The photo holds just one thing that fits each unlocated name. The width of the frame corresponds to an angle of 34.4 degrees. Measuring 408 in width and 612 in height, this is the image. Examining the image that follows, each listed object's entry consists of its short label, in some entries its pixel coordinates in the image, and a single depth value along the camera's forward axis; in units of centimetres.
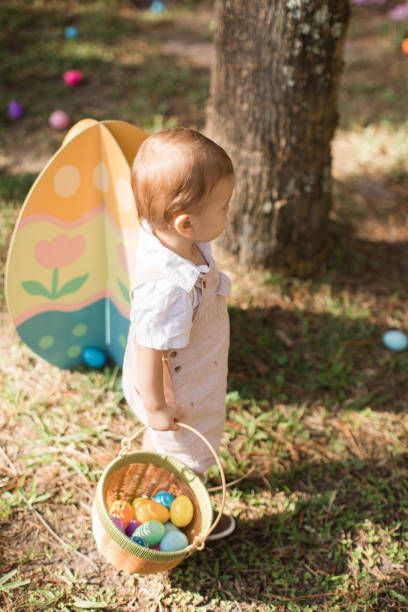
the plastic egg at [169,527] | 206
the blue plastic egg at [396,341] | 295
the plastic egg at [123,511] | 206
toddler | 155
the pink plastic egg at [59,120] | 411
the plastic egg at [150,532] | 199
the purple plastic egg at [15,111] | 420
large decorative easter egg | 222
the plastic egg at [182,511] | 206
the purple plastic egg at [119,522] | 203
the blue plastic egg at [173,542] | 200
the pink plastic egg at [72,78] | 455
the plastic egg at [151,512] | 207
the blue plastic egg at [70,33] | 507
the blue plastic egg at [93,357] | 269
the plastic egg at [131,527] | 206
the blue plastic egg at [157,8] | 575
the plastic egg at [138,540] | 198
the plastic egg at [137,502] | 212
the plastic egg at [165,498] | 212
